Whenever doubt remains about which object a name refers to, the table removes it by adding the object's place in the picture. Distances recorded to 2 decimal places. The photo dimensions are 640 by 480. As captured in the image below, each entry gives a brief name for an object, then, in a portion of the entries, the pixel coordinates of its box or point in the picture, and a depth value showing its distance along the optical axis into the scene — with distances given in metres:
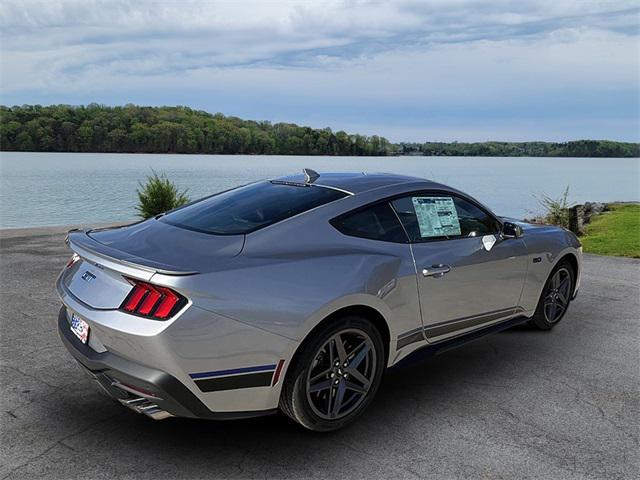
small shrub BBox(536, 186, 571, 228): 13.75
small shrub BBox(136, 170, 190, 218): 13.20
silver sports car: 2.82
